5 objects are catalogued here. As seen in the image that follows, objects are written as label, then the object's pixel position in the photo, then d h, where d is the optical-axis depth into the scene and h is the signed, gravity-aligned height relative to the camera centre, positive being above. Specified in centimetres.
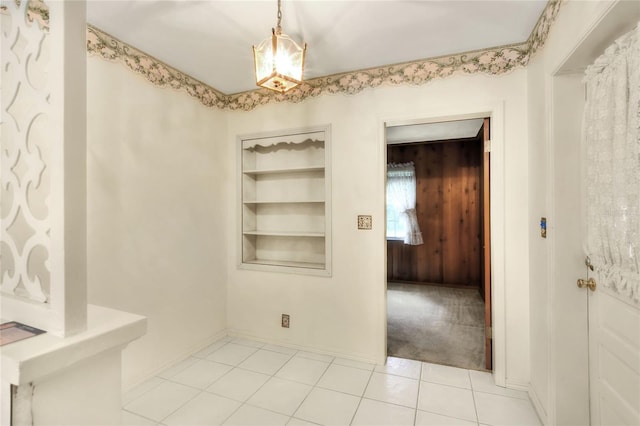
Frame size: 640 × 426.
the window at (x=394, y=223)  554 -14
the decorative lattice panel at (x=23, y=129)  79 +24
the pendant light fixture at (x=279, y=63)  151 +80
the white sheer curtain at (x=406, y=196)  536 +35
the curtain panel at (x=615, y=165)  117 +21
